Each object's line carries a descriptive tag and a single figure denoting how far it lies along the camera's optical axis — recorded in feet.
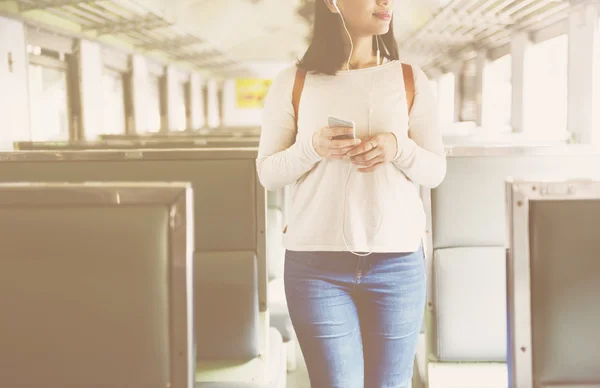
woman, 5.03
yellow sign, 86.22
